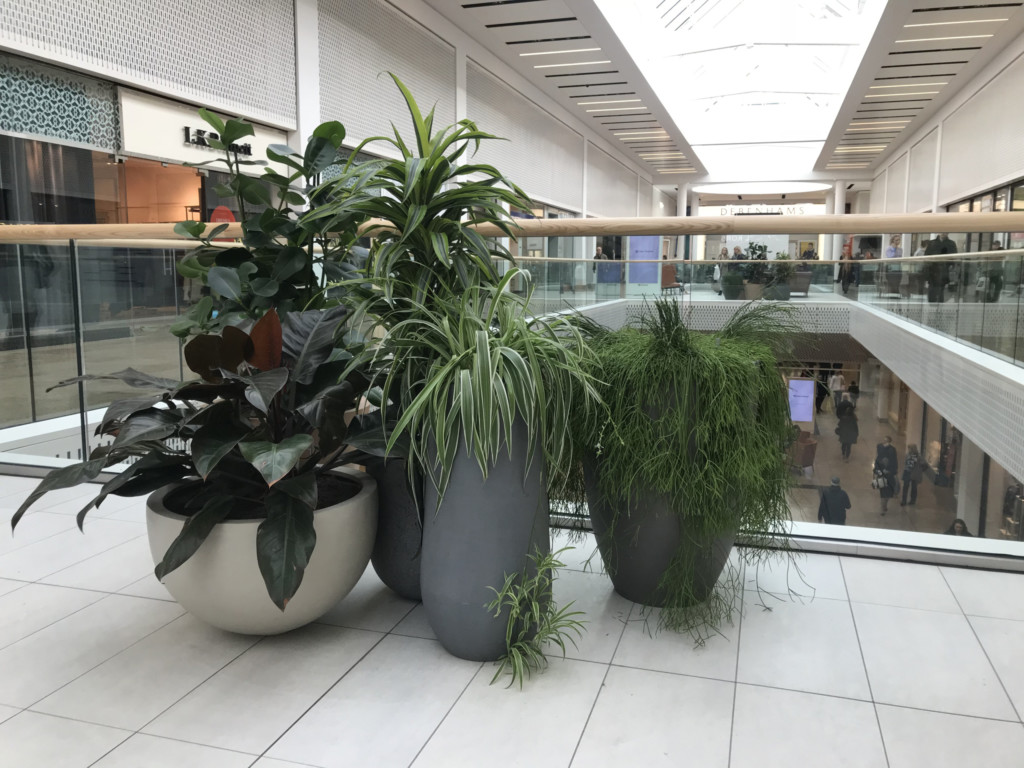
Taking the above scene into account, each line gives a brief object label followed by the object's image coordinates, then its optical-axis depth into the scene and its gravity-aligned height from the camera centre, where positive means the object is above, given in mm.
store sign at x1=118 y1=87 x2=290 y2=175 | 6207 +1125
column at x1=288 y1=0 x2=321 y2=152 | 7914 +1969
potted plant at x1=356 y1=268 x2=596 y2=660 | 1976 -433
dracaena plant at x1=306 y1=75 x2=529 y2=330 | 2143 +131
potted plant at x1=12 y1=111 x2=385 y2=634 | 1969 -418
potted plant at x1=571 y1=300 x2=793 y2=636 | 2166 -498
